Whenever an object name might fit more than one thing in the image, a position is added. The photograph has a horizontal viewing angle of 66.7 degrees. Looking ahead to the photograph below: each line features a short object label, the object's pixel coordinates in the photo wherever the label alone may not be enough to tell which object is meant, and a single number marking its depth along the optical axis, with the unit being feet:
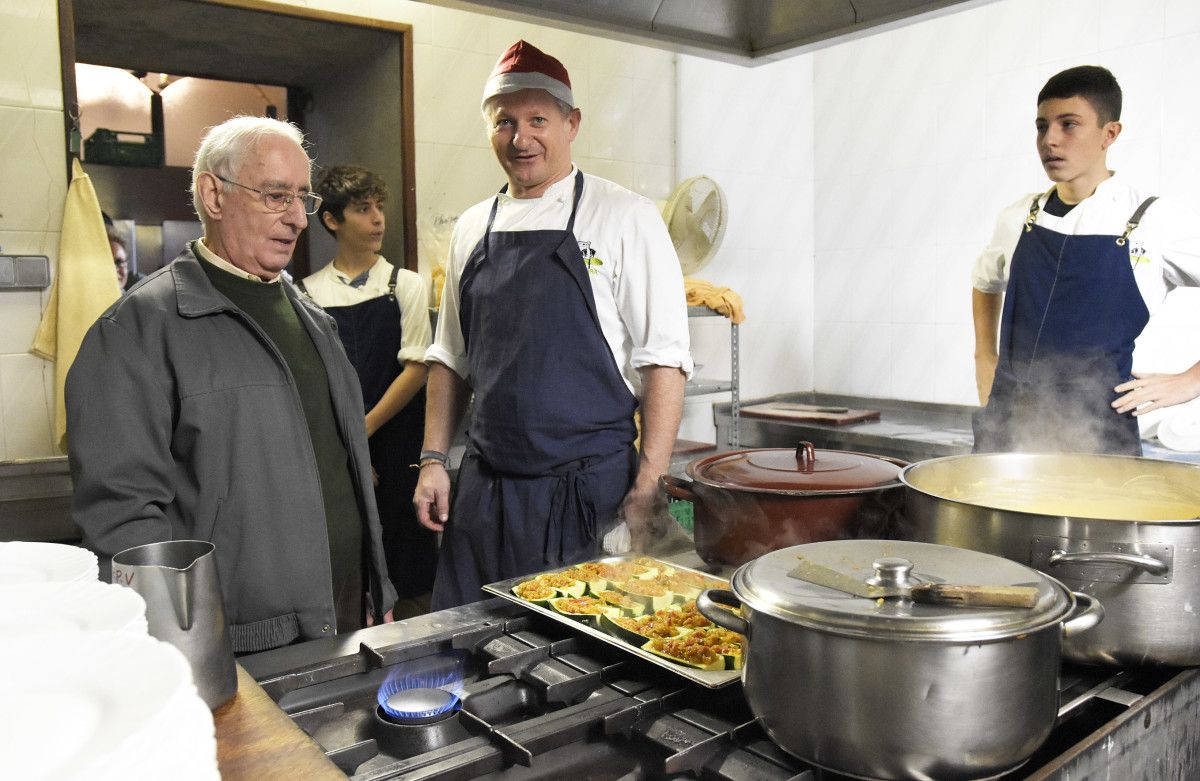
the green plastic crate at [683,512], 11.43
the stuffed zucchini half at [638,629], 3.67
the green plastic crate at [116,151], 13.08
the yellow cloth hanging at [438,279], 10.73
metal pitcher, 2.73
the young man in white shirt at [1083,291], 7.76
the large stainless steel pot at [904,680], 2.48
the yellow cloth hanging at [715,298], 11.94
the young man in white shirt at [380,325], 10.28
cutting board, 12.73
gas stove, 2.84
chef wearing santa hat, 6.59
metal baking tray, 3.25
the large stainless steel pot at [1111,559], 3.18
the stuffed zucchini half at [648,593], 4.20
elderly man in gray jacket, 5.02
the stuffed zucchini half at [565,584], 4.27
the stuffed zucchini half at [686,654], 3.39
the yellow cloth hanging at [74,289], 8.97
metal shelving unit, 12.06
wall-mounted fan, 11.86
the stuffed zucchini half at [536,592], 4.16
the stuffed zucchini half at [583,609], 3.94
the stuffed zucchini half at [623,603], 4.06
